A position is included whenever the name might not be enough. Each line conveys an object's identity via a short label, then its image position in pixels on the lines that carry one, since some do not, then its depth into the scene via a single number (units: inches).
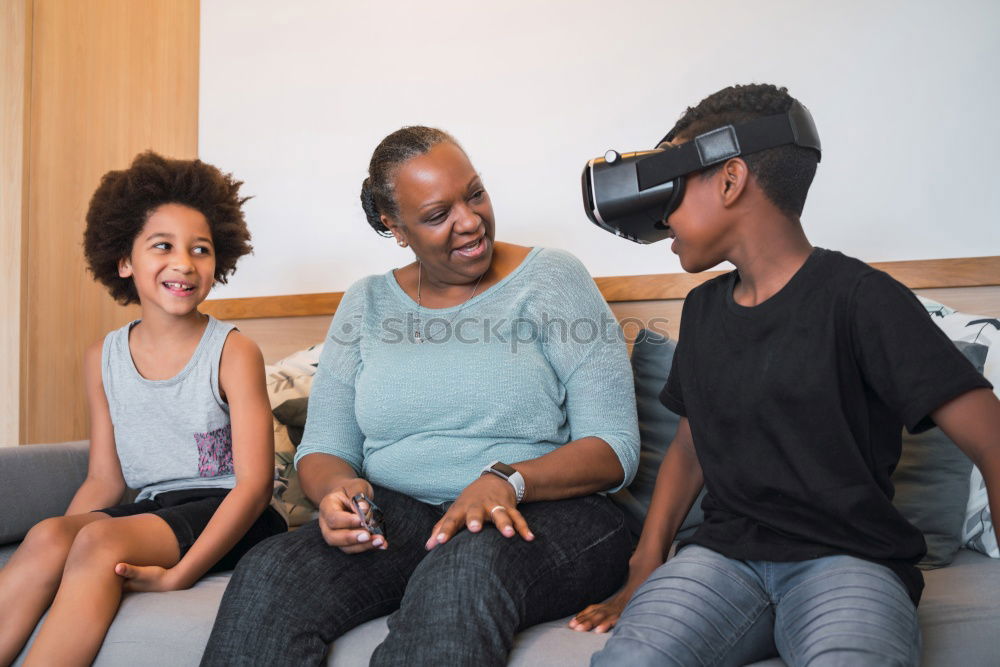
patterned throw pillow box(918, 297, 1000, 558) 54.1
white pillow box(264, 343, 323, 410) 75.6
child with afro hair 50.9
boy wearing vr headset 37.8
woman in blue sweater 43.3
